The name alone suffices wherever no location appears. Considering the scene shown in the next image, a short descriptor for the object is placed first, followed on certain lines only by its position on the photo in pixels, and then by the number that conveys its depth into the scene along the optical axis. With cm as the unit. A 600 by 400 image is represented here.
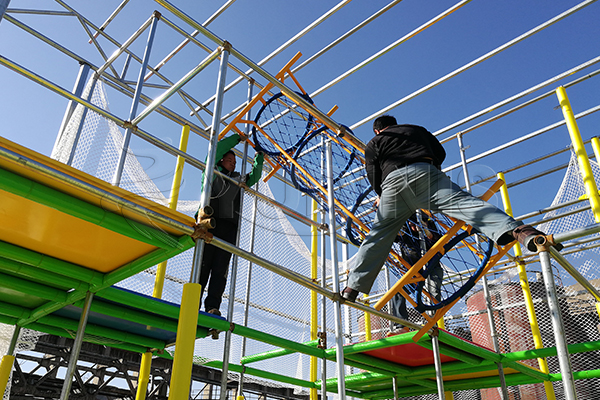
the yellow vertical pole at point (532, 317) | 474
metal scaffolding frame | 214
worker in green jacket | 432
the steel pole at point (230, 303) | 331
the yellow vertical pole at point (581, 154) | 430
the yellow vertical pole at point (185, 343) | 209
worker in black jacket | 294
